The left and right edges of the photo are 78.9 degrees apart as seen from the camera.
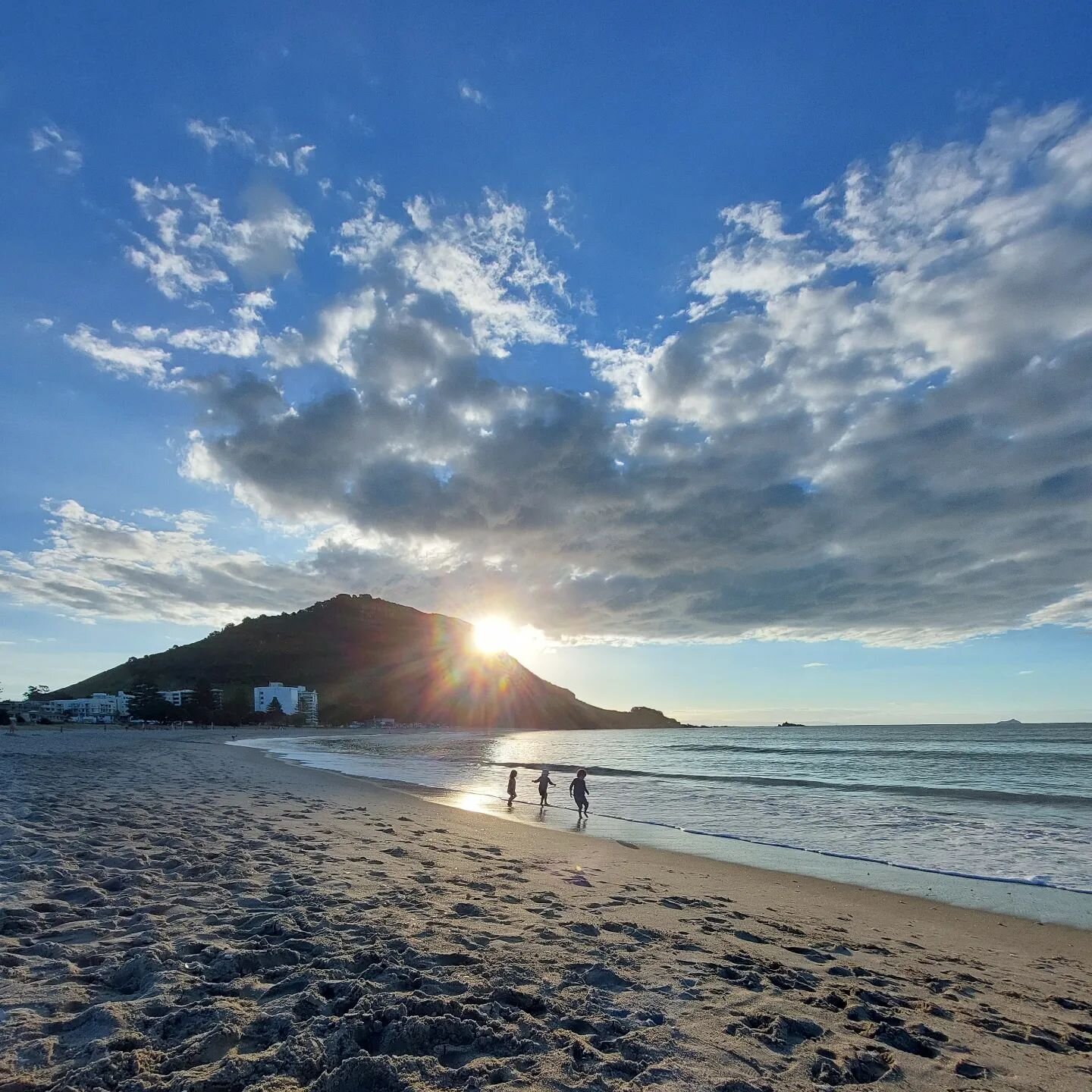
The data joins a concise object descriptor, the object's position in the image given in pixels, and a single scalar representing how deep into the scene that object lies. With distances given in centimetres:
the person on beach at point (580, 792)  2041
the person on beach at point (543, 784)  2244
